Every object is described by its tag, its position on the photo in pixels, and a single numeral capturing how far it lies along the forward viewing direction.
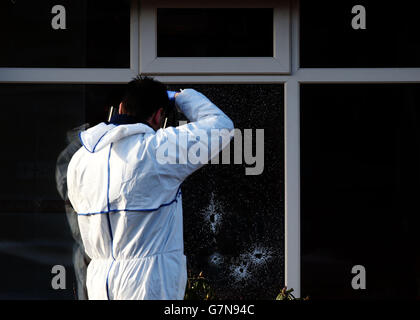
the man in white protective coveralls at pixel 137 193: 4.82
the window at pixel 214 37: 8.87
